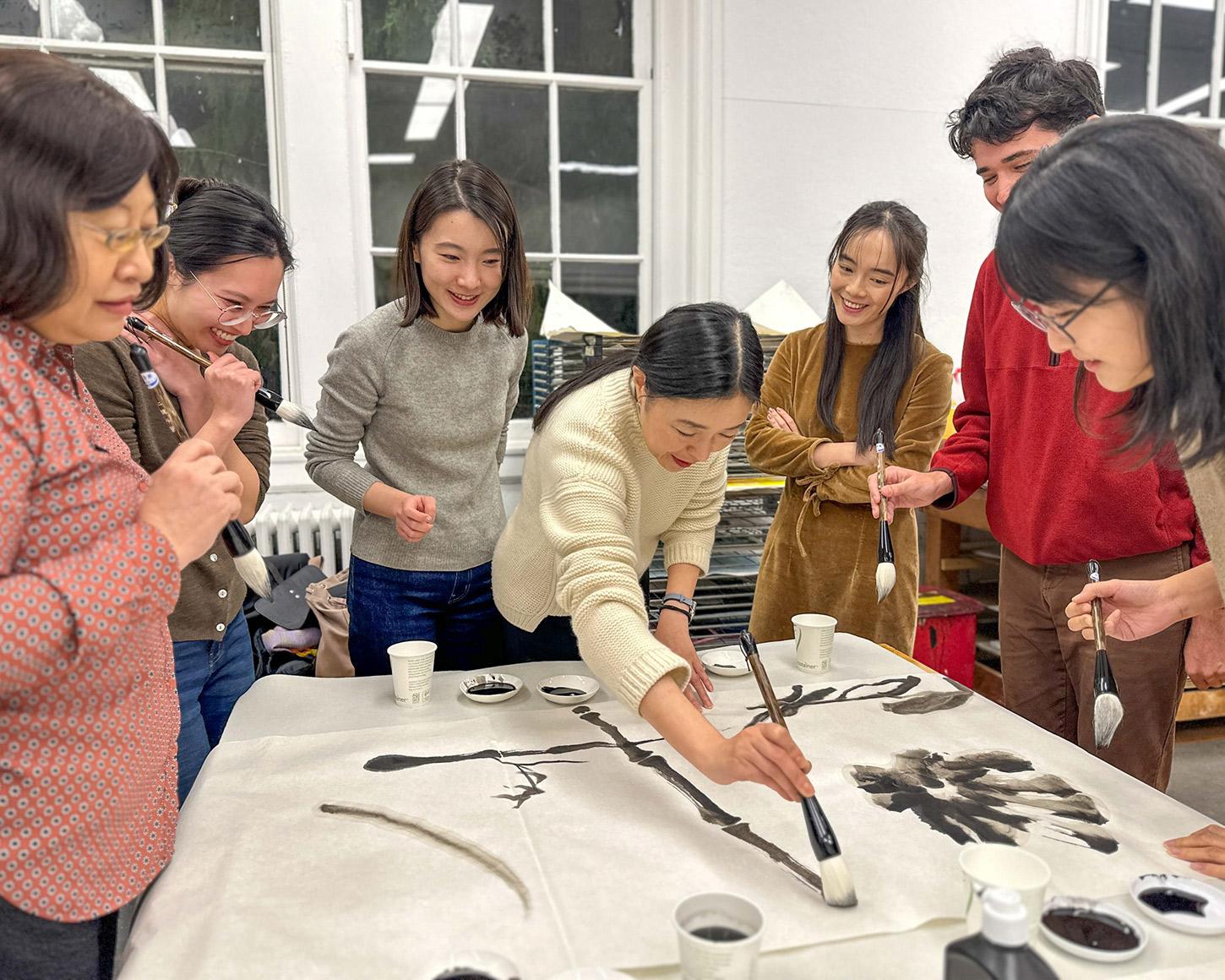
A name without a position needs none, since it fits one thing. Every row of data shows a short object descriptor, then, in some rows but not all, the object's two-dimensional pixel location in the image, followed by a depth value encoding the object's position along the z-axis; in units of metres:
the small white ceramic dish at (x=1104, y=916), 0.79
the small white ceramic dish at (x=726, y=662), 1.51
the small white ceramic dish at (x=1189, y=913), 0.84
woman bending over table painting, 1.12
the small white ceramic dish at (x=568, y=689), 1.40
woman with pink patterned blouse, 0.75
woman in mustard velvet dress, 1.94
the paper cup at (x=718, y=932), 0.72
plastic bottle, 0.59
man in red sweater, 1.47
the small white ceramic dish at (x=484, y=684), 1.38
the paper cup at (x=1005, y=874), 0.79
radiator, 2.83
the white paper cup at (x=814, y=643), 1.51
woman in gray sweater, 1.66
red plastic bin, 2.79
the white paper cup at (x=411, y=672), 1.36
